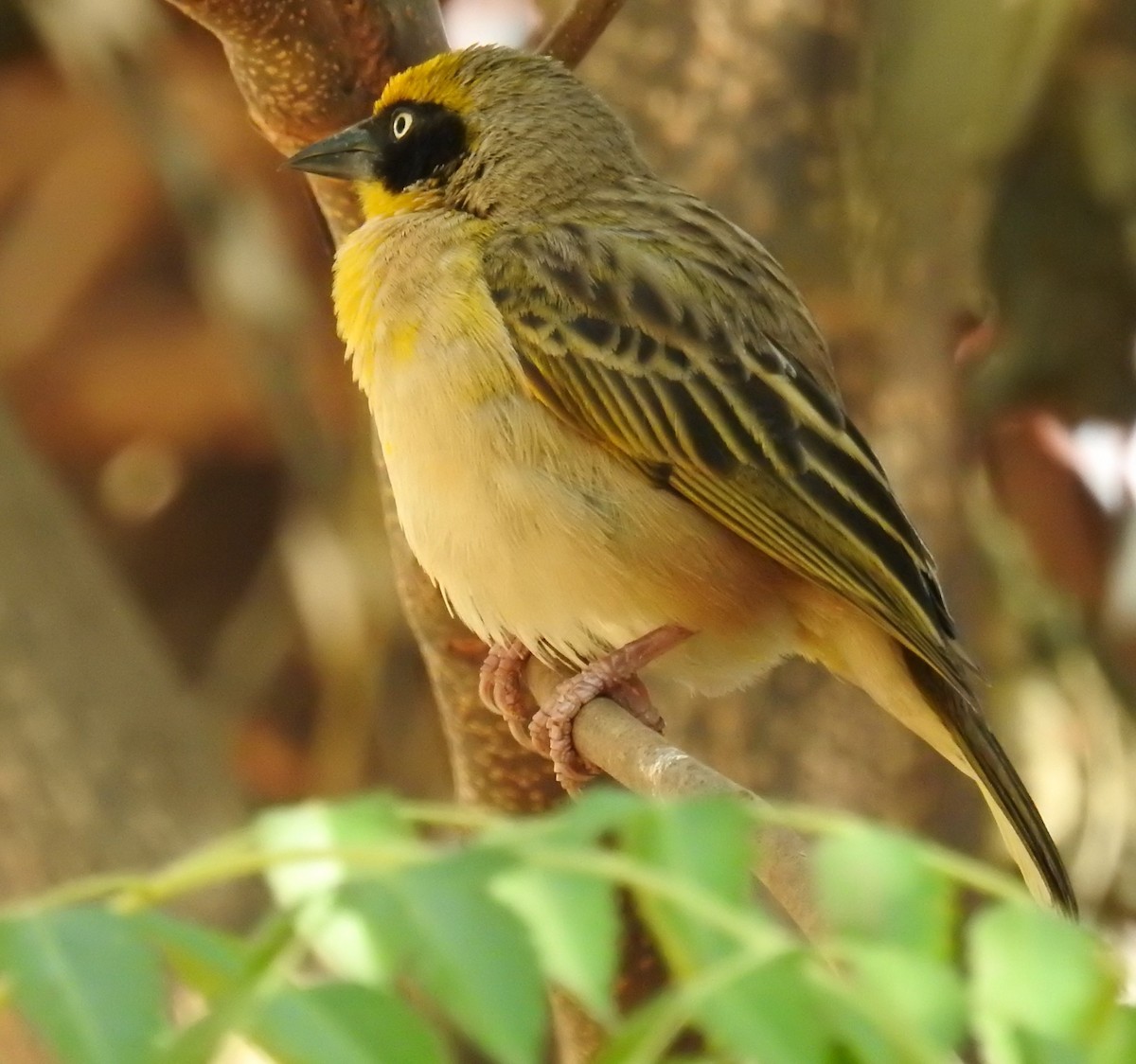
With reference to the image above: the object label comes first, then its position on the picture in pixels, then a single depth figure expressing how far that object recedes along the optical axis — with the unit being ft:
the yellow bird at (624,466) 12.36
